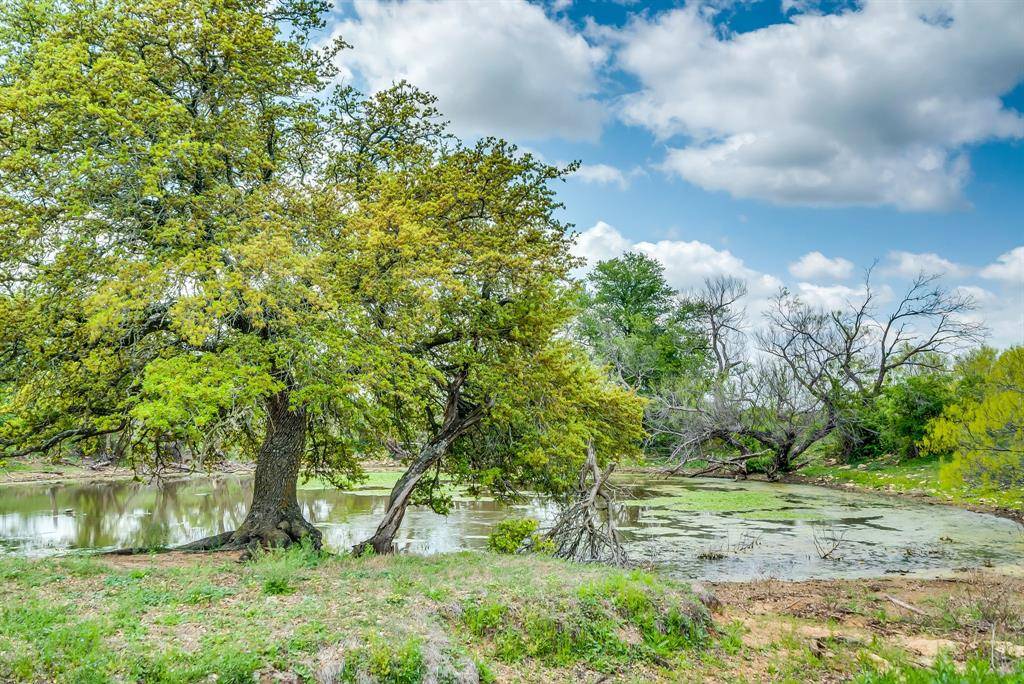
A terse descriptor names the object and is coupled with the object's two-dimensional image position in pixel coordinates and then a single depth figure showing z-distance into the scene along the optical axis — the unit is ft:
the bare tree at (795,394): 106.42
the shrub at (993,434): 42.24
